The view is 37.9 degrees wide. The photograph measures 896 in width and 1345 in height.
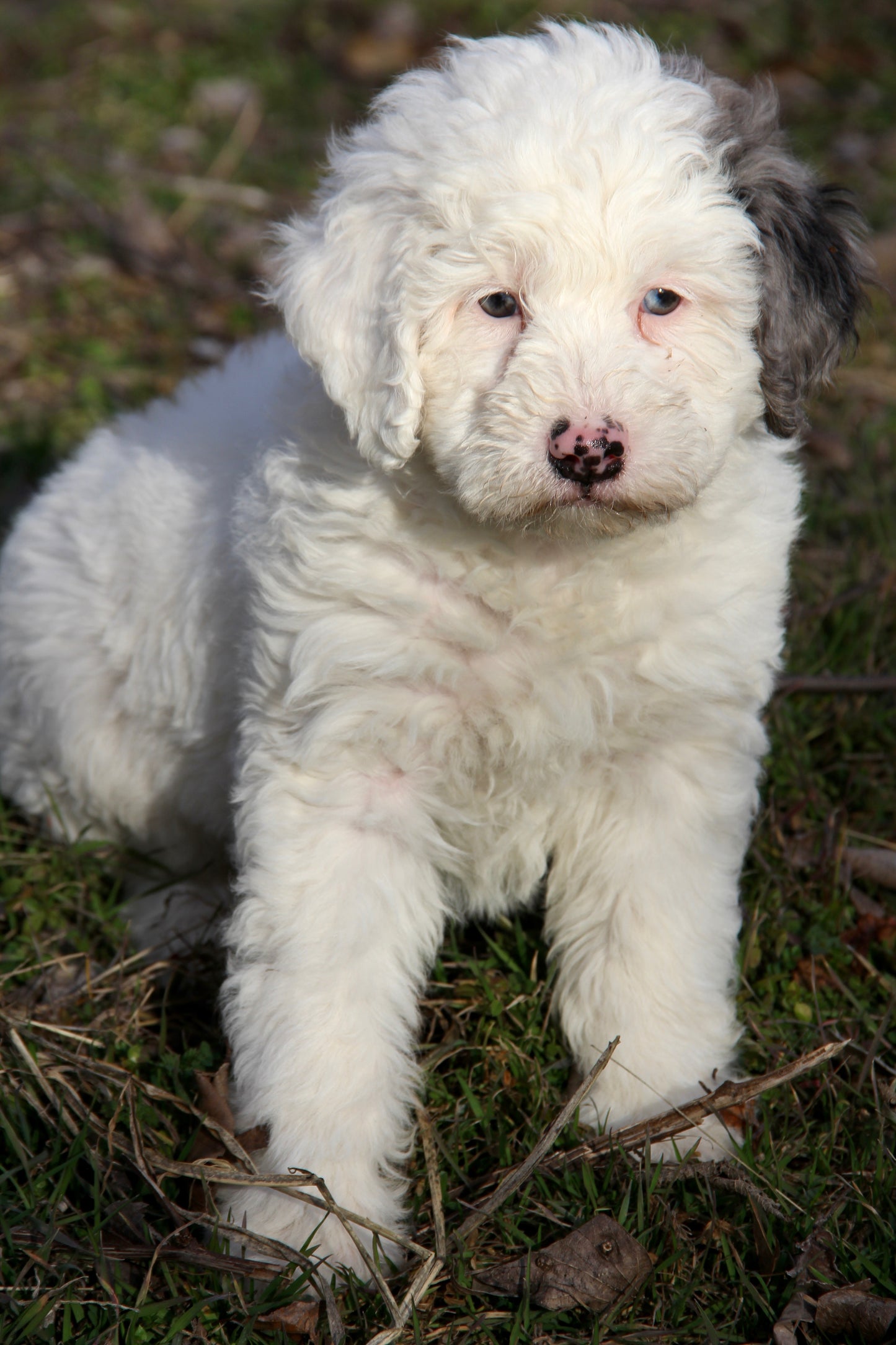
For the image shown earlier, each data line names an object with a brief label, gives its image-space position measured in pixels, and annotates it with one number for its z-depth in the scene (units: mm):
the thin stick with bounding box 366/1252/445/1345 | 2523
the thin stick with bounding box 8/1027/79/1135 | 2943
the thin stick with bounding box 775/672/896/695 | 4145
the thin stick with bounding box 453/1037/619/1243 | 2705
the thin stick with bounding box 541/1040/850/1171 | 2848
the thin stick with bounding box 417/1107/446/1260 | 2707
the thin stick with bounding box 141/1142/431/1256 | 2662
